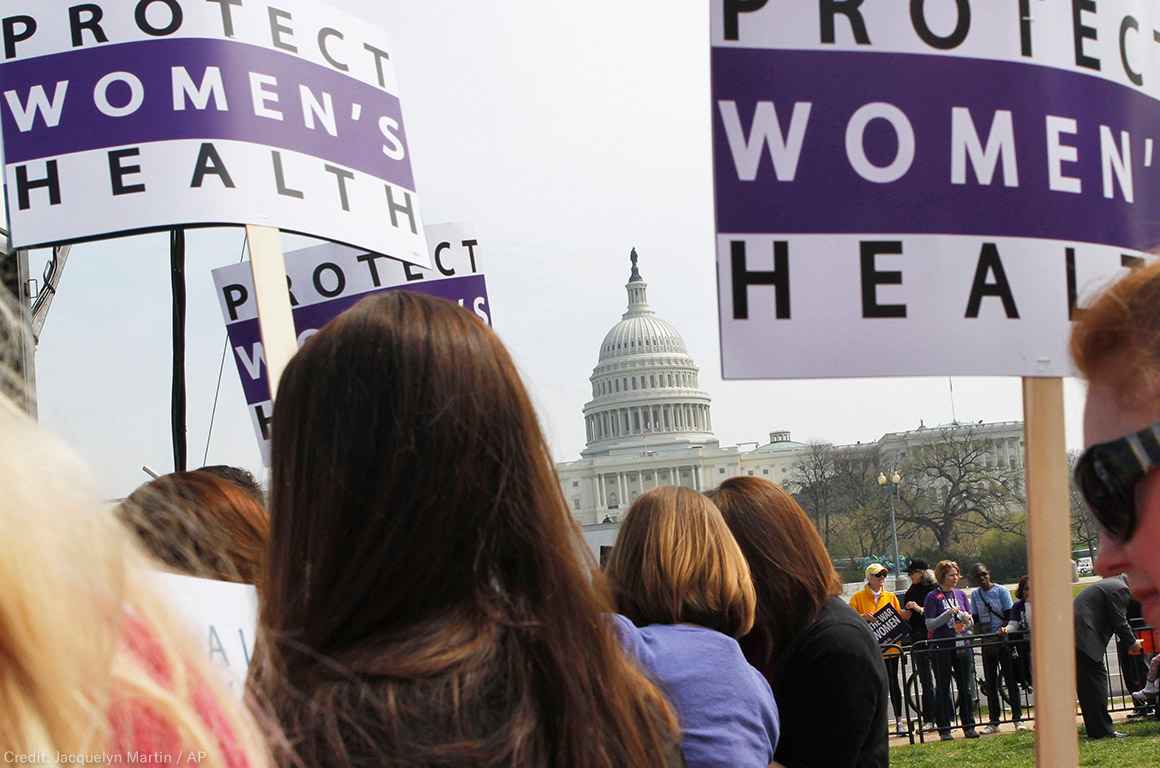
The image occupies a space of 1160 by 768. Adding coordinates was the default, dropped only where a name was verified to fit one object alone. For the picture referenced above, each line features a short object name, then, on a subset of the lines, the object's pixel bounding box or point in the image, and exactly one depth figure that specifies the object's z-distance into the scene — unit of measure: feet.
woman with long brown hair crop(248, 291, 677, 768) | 4.68
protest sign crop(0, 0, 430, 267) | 11.68
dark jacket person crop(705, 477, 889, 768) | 9.77
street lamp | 143.43
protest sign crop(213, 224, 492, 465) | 18.72
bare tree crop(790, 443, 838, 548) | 220.84
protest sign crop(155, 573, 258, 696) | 6.60
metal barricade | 38.24
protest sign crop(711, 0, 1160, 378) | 7.91
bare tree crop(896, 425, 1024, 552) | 203.00
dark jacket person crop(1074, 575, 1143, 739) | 33.45
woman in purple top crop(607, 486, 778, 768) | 7.59
